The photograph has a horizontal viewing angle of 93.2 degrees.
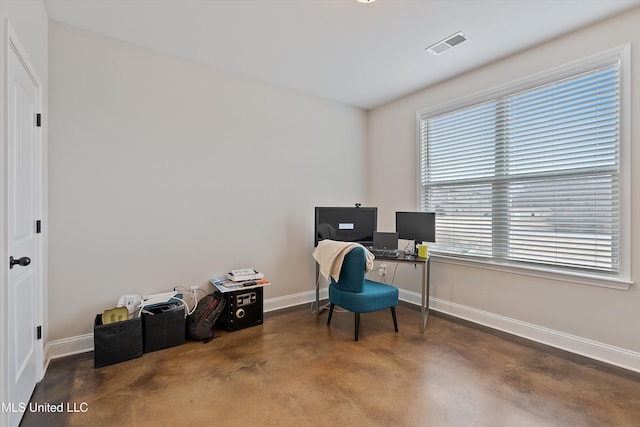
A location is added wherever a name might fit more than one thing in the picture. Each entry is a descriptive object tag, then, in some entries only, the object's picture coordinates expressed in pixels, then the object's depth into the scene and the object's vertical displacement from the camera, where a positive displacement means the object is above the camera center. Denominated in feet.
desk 10.06 -1.89
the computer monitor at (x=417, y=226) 11.32 -0.56
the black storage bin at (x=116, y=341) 7.80 -3.43
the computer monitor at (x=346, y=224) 12.24 -0.51
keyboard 10.96 -1.54
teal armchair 9.49 -2.62
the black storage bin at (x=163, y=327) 8.63 -3.36
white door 5.38 -0.34
